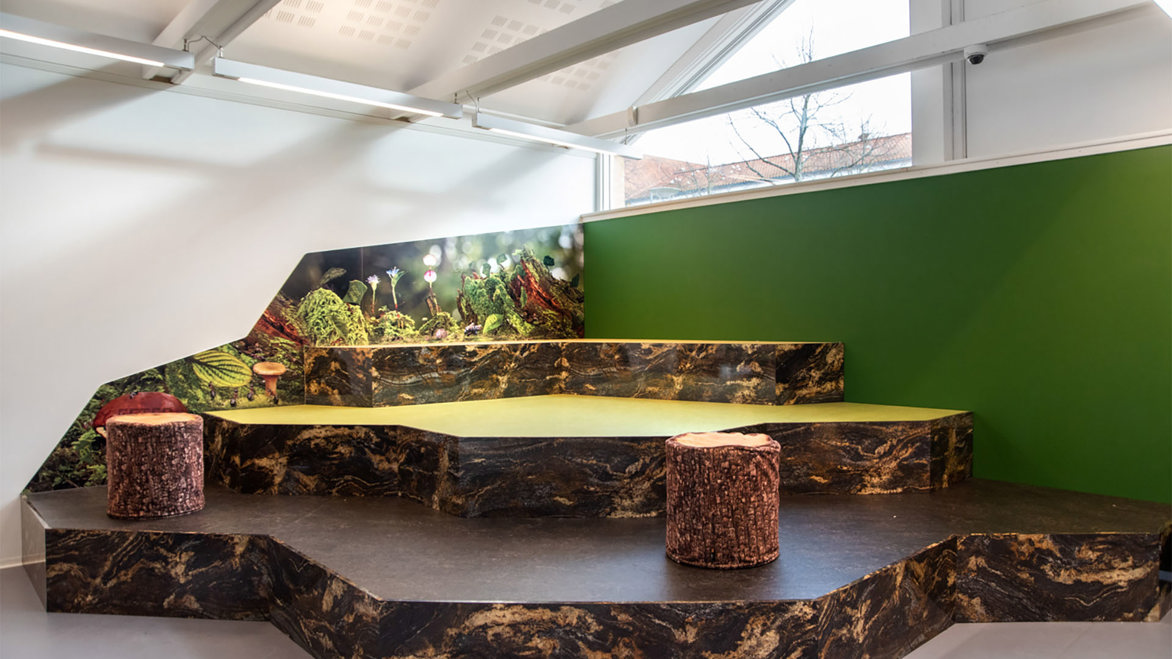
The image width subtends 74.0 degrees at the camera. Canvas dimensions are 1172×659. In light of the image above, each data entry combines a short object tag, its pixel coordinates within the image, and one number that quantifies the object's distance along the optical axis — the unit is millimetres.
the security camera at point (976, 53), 3830
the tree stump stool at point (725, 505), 2396
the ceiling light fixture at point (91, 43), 2834
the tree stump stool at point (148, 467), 2998
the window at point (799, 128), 4461
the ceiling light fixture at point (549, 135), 4180
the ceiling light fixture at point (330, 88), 3309
